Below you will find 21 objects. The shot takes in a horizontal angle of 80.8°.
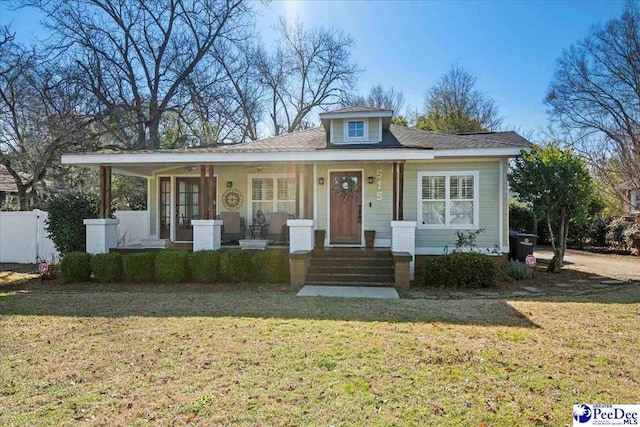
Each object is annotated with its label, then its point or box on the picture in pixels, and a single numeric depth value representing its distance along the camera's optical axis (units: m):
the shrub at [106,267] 8.91
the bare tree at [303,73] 28.12
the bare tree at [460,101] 29.70
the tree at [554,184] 9.48
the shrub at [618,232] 16.64
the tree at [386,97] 32.31
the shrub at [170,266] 8.83
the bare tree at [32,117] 15.28
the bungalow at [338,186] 9.55
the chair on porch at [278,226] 11.38
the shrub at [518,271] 9.32
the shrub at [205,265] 8.80
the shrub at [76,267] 8.94
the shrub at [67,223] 10.47
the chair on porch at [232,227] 11.62
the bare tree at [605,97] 19.09
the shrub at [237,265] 8.73
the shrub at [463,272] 8.23
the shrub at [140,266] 8.90
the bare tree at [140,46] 19.42
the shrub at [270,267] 8.72
